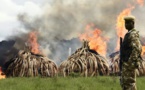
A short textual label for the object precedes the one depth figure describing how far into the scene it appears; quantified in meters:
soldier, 11.69
